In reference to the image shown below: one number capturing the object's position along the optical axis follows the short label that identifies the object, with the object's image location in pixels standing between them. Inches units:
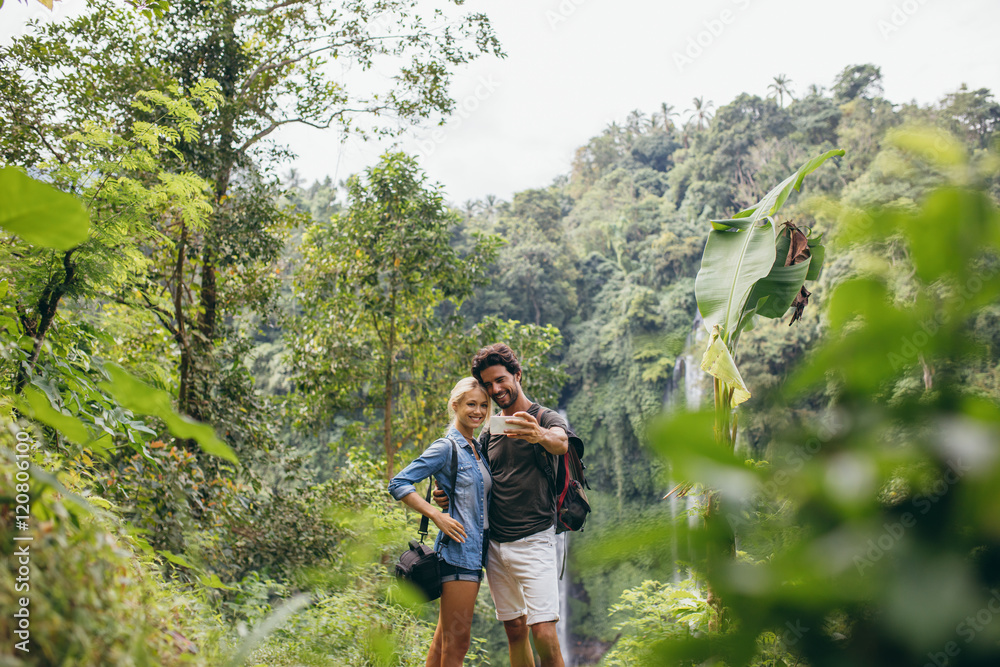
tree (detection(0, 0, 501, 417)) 157.9
